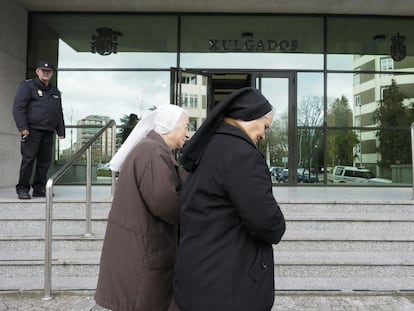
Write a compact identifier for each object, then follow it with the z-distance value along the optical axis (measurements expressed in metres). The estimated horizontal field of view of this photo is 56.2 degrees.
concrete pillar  7.36
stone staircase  3.88
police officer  5.07
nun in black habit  1.48
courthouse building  8.58
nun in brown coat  1.79
